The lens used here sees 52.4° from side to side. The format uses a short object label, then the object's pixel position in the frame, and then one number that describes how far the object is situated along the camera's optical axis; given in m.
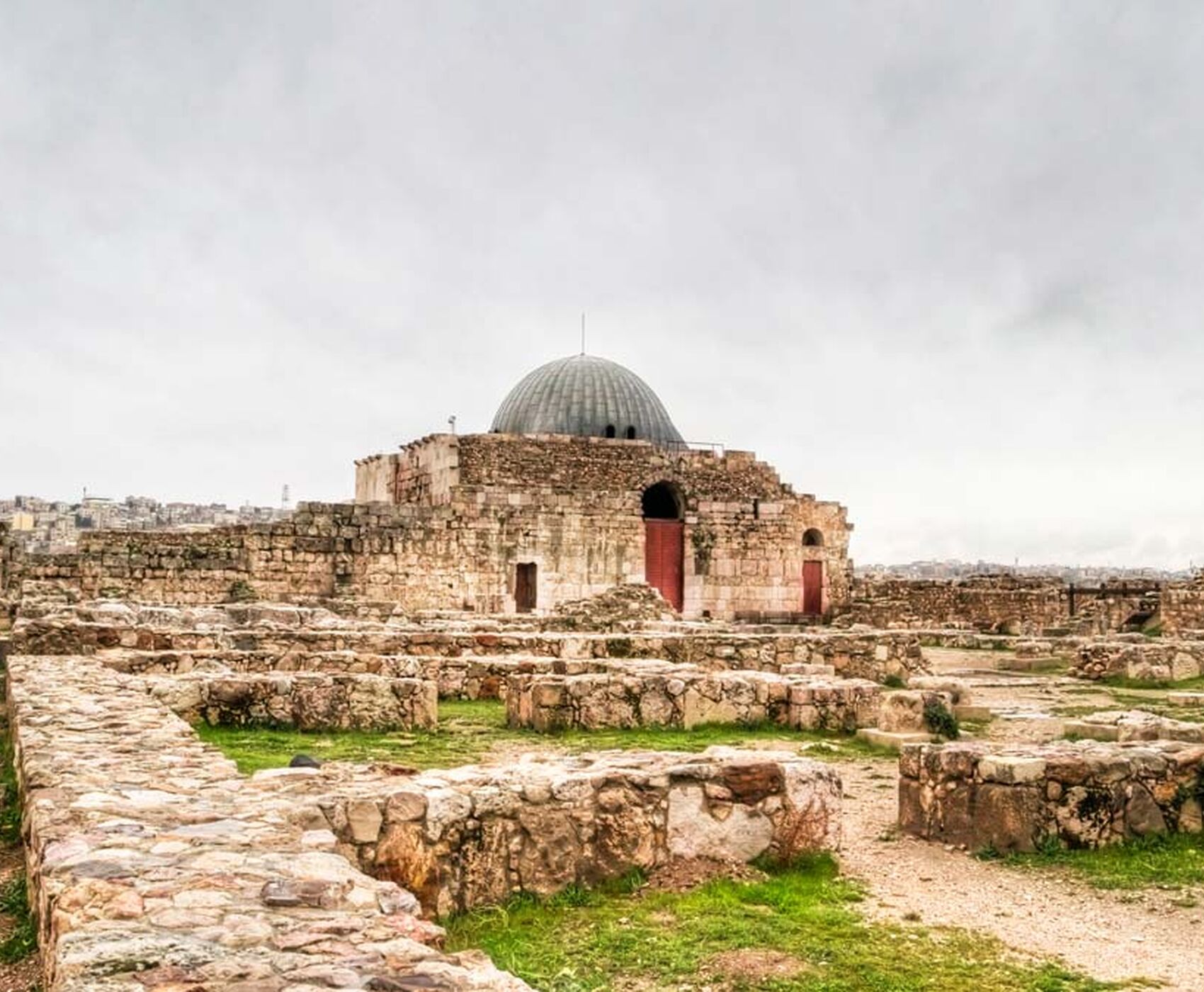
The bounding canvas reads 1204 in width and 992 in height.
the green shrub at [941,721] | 10.57
